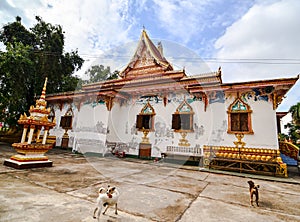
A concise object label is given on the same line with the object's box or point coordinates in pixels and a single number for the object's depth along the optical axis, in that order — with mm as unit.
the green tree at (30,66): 12758
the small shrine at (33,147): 6215
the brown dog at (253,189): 3647
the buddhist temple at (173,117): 8250
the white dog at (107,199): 2639
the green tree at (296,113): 18312
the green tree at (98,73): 28000
